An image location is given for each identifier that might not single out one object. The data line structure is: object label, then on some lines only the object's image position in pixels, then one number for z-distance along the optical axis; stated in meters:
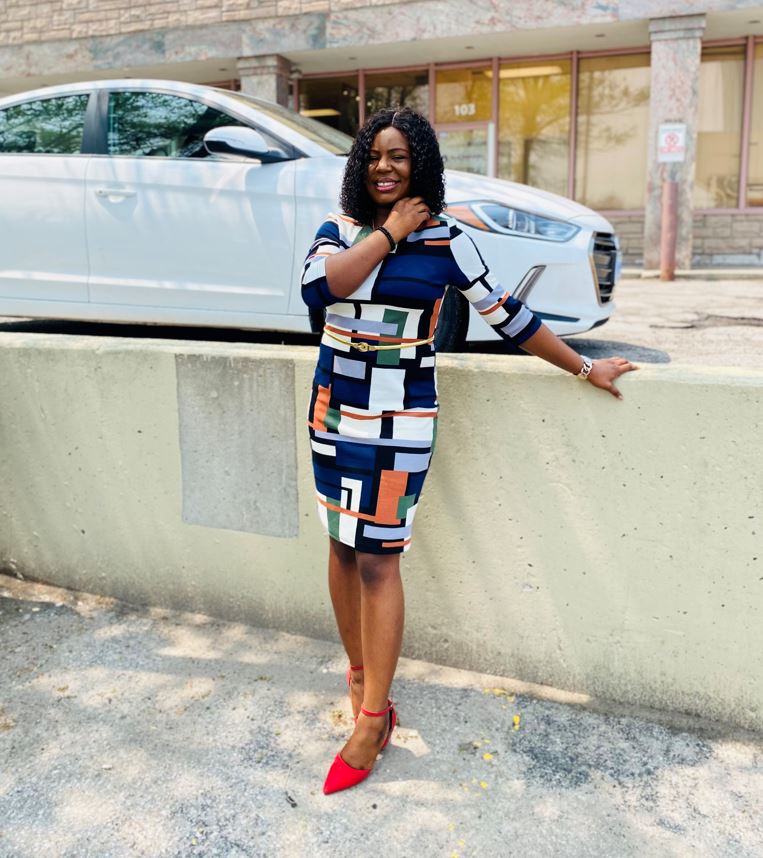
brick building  11.94
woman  2.07
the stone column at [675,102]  11.48
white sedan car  4.46
